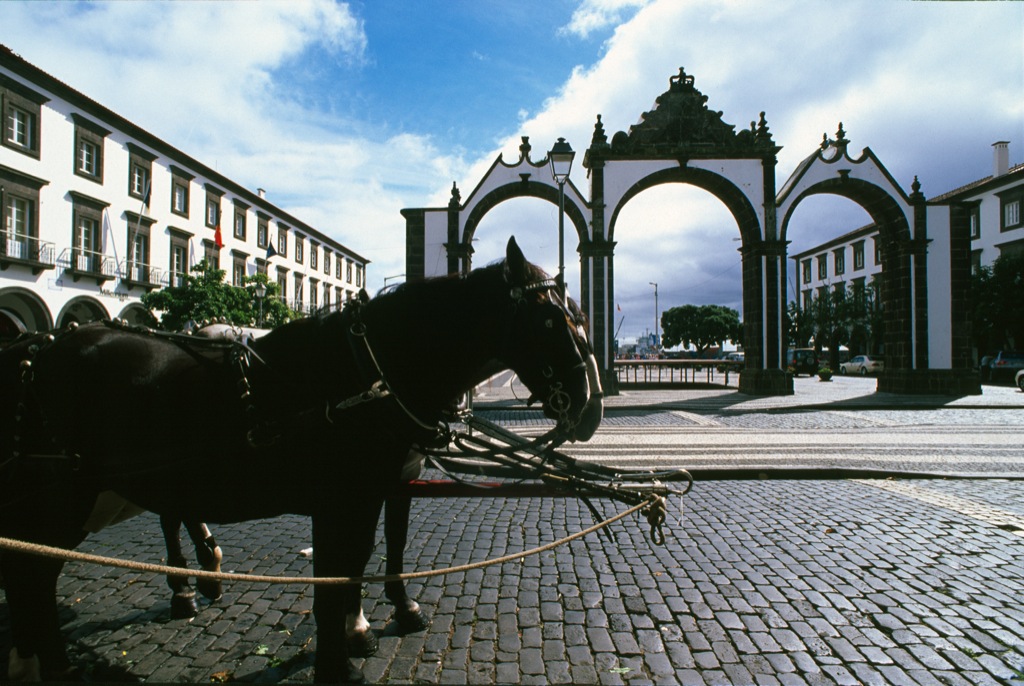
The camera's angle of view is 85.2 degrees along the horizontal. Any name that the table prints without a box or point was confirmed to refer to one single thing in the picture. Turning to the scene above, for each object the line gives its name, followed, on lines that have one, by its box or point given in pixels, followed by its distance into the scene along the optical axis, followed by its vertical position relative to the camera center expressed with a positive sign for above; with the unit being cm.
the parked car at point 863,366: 3697 -86
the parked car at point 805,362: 3762 -60
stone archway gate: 1941 +481
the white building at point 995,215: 3638 +951
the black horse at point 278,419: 237 -29
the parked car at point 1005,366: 2838 -66
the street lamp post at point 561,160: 1234 +432
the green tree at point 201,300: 2495 +241
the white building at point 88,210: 2084 +661
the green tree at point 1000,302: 3250 +303
